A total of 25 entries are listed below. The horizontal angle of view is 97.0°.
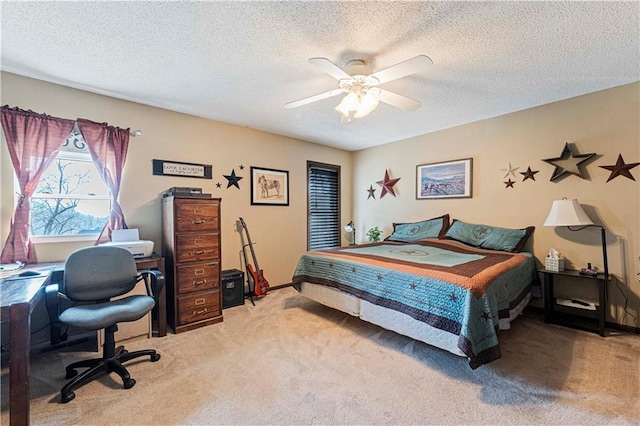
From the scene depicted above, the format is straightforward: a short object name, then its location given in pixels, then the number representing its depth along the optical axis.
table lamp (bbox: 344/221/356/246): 5.14
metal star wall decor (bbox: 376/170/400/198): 4.78
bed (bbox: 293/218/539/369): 1.94
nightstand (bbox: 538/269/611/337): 2.61
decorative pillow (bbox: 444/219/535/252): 3.28
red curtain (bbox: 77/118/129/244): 2.77
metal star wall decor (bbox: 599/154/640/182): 2.73
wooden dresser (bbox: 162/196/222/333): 2.81
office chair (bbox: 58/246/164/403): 1.86
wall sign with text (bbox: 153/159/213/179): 3.21
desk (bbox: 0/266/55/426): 1.35
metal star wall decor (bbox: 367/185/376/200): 5.10
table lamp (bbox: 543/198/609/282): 2.71
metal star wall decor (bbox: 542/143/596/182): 2.99
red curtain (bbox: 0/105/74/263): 2.38
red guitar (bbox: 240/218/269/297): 3.81
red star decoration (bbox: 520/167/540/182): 3.33
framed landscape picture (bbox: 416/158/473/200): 3.93
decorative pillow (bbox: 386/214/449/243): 4.03
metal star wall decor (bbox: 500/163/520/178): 3.49
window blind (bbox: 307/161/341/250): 4.86
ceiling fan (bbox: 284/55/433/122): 1.97
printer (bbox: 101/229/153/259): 2.65
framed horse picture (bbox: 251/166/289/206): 4.08
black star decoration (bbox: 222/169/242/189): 3.80
